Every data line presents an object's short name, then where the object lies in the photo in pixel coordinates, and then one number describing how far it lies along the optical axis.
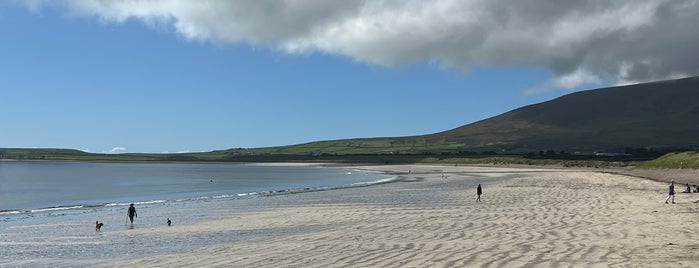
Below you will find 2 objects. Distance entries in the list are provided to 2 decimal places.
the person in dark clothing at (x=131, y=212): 29.27
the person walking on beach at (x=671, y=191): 30.09
